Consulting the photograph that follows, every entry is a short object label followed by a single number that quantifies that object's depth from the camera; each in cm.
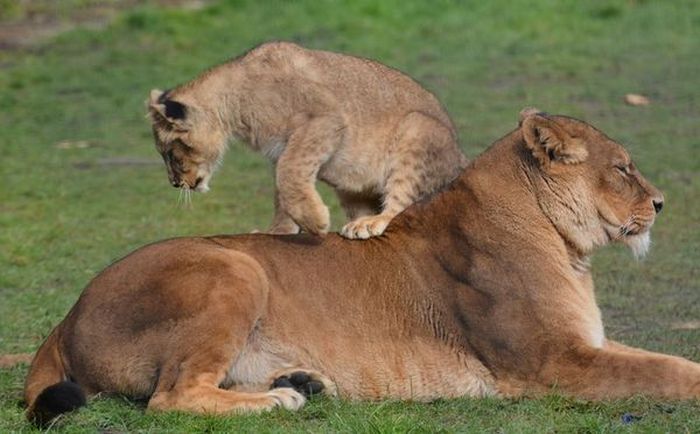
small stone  2859
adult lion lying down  1170
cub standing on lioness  1410
